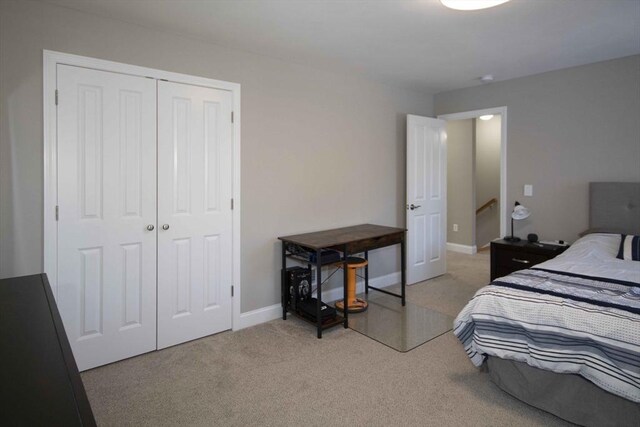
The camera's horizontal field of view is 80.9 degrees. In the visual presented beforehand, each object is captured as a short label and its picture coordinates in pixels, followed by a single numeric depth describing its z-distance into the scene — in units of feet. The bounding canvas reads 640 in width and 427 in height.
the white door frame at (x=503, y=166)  14.07
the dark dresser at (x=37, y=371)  2.59
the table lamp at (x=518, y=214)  13.00
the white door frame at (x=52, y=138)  7.72
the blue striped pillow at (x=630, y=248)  9.62
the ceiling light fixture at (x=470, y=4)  7.07
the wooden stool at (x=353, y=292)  11.72
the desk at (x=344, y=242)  10.14
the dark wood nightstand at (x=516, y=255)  11.85
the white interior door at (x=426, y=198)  14.58
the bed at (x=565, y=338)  5.85
